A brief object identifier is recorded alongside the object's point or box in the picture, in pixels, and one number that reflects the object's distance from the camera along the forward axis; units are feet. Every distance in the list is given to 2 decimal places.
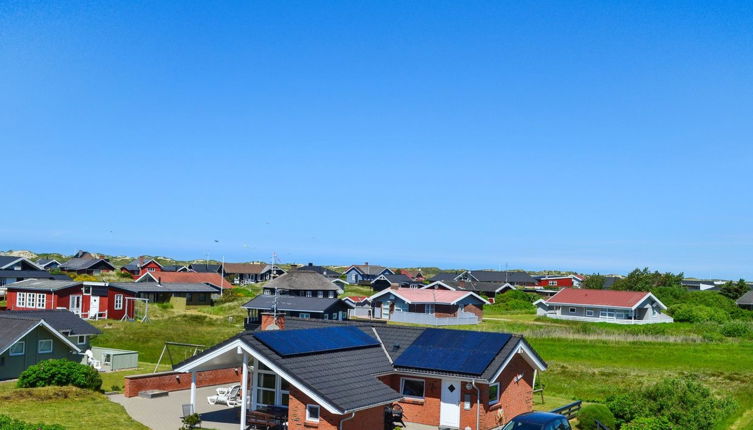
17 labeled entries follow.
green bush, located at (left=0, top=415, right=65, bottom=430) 60.21
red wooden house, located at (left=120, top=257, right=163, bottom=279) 370.39
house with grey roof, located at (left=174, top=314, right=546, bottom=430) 70.08
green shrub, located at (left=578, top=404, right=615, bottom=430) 79.97
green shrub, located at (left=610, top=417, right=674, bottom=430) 73.82
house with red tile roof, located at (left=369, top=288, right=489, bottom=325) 237.66
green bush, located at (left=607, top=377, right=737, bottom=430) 81.30
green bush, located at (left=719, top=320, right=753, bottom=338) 195.36
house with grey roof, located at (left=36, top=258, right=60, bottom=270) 381.03
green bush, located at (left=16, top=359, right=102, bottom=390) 97.96
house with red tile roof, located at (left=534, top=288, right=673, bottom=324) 248.11
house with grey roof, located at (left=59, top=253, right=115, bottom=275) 340.39
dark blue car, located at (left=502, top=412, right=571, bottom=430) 66.13
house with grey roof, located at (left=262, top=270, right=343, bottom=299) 266.36
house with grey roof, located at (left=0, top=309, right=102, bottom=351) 126.17
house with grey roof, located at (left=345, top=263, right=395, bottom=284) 463.01
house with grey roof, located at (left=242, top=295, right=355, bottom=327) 190.49
